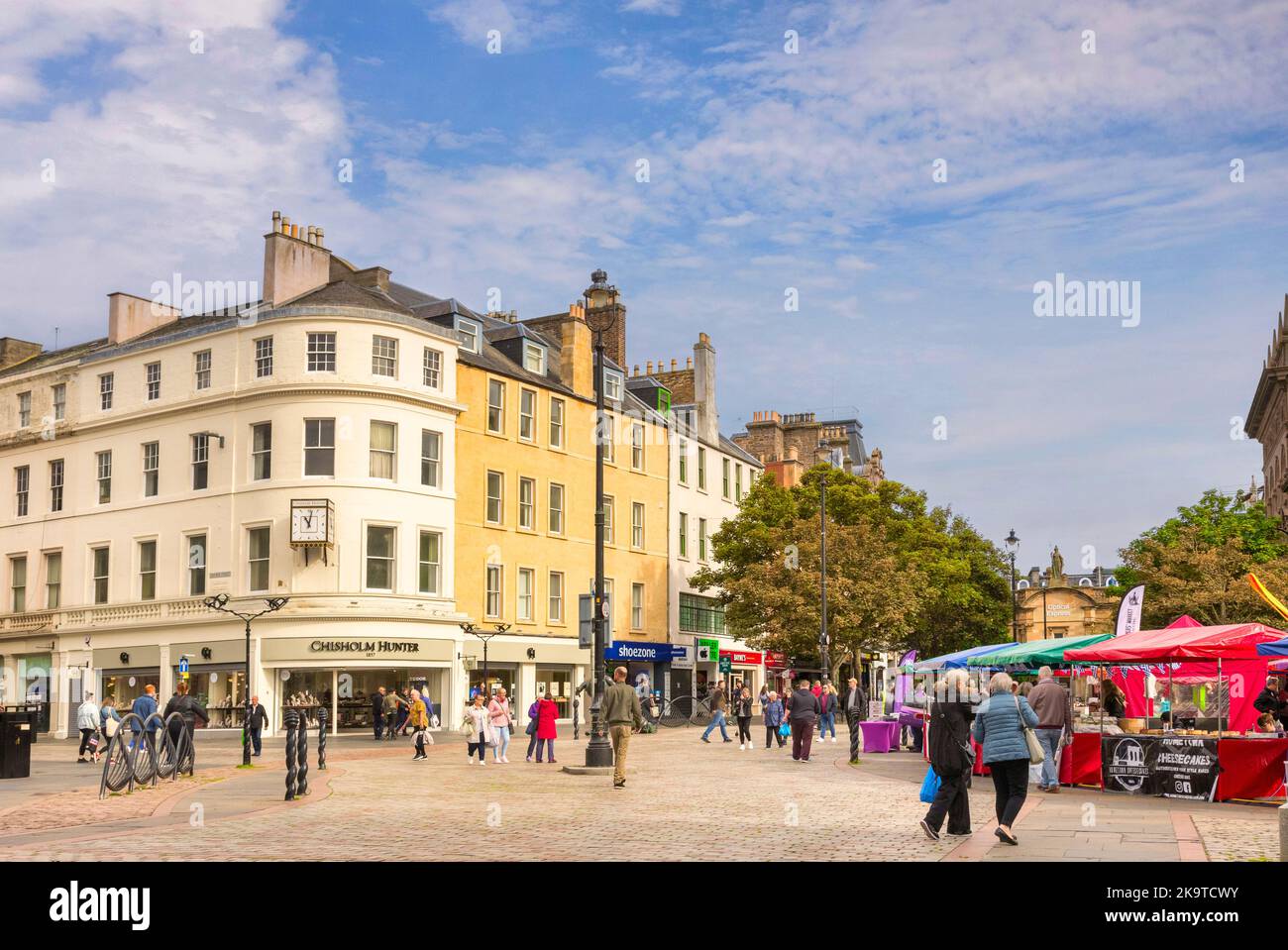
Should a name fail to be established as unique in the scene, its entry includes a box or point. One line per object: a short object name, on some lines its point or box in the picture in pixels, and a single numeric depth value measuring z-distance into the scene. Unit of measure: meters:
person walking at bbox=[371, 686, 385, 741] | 37.28
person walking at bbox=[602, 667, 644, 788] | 20.09
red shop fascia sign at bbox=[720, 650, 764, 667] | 64.19
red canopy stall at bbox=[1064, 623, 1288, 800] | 18.25
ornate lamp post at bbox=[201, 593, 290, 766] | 37.81
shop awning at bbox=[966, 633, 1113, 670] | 23.71
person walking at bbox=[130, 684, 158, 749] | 25.47
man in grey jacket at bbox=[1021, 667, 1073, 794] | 20.53
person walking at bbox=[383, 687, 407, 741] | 38.06
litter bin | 23.47
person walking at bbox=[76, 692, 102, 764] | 29.92
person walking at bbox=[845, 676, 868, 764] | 26.83
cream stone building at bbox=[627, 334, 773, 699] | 58.66
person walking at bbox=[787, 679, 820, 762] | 27.39
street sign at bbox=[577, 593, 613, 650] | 26.01
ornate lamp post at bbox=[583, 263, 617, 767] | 24.12
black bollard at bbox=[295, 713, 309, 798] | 18.48
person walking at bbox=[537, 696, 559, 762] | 27.05
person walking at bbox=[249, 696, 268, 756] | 27.26
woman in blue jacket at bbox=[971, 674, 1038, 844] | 12.91
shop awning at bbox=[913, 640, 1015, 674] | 30.38
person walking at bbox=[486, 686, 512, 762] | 28.28
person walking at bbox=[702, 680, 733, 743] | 35.79
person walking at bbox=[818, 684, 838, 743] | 36.25
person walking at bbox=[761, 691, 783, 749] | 33.75
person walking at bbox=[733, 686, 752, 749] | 32.94
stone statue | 136.12
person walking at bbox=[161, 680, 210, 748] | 27.75
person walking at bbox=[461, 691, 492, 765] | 27.47
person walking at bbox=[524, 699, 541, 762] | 27.69
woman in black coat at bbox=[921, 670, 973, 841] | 13.39
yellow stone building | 45.72
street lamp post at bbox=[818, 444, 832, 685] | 46.00
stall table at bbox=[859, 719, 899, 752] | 31.08
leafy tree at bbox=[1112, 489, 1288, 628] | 55.84
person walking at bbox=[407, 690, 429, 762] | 29.22
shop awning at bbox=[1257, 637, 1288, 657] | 18.98
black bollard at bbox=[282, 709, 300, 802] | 17.84
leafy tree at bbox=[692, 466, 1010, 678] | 51.59
